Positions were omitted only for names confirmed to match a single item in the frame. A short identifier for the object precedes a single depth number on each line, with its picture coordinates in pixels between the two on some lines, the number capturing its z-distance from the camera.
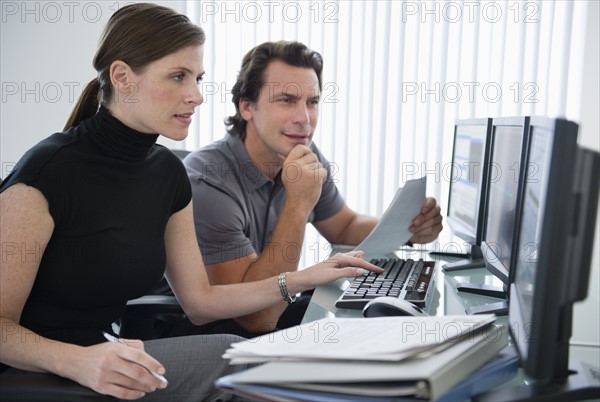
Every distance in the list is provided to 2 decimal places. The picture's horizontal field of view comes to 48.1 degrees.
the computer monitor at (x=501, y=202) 1.35
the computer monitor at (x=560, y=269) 0.67
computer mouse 1.19
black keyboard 1.40
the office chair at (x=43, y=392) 0.91
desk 1.06
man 1.75
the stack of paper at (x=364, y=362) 0.70
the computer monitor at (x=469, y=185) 1.78
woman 1.15
